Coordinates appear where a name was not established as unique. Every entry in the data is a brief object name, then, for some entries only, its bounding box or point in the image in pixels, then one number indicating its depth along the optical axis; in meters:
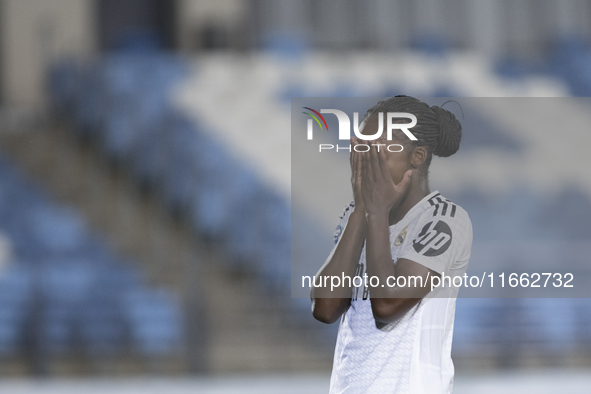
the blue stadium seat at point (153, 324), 35.20
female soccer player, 15.65
